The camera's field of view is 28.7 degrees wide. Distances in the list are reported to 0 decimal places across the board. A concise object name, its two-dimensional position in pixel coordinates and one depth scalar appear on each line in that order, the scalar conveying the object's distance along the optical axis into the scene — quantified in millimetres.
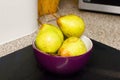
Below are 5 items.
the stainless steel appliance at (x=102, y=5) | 965
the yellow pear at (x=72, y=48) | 522
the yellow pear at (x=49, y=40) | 524
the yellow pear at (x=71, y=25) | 564
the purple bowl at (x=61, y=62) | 520
